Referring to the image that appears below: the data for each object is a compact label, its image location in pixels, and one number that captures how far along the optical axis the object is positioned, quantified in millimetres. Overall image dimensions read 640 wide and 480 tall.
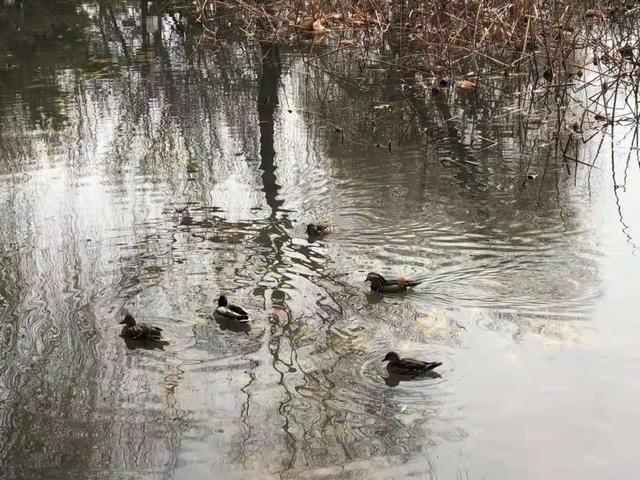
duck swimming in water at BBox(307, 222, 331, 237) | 6289
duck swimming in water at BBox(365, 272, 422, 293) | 5293
